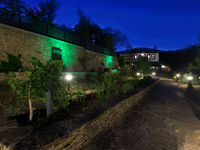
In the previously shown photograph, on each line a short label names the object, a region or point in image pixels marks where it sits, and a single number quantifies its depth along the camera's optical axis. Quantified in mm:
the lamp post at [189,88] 9973
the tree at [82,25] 25600
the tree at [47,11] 19869
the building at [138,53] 41119
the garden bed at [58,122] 1934
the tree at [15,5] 13433
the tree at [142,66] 18786
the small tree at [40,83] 2531
